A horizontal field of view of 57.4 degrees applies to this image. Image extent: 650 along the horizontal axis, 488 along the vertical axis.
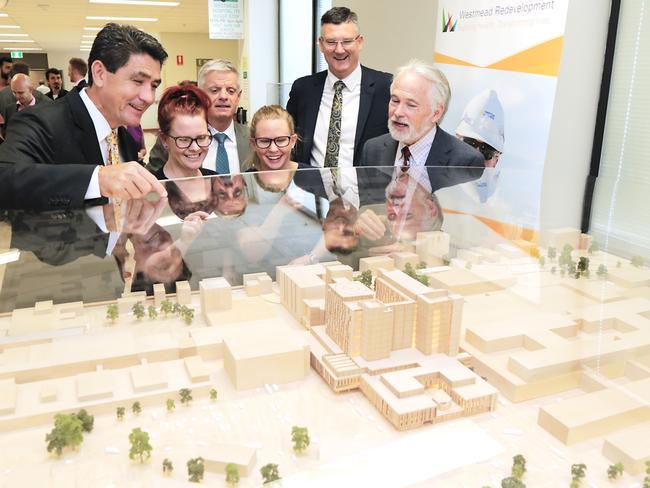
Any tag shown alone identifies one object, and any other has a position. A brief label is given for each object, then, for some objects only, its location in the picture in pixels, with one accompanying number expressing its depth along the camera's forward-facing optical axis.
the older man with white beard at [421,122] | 3.89
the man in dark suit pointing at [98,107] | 3.20
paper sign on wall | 12.95
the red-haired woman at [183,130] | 3.76
